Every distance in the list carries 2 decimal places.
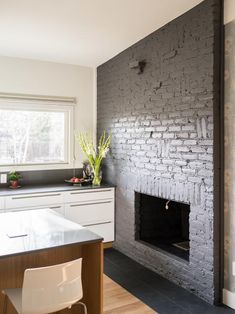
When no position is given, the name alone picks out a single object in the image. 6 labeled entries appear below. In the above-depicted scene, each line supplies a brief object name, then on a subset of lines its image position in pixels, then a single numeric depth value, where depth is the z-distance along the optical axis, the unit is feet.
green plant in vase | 15.31
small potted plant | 14.47
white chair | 5.81
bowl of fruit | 15.21
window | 15.06
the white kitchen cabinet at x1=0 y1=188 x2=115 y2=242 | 13.12
